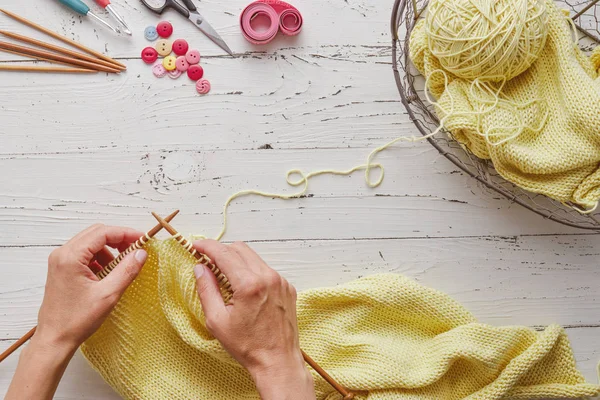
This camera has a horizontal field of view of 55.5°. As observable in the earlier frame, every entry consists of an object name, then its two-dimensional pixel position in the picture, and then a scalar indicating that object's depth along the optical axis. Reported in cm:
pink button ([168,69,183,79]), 108
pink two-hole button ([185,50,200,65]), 108
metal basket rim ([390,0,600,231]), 103
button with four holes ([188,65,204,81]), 108
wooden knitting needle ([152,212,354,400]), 95
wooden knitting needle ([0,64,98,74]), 108
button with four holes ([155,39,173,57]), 108
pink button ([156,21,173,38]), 108
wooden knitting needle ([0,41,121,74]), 107
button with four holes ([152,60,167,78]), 108
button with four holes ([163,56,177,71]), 108
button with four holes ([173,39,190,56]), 108
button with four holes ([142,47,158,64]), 108
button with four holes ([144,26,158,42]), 108
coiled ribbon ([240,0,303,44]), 106
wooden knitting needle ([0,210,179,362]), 97
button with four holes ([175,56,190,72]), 108
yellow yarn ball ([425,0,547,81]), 92
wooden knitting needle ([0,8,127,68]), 108
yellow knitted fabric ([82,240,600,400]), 98
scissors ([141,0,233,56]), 107
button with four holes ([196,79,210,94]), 108
